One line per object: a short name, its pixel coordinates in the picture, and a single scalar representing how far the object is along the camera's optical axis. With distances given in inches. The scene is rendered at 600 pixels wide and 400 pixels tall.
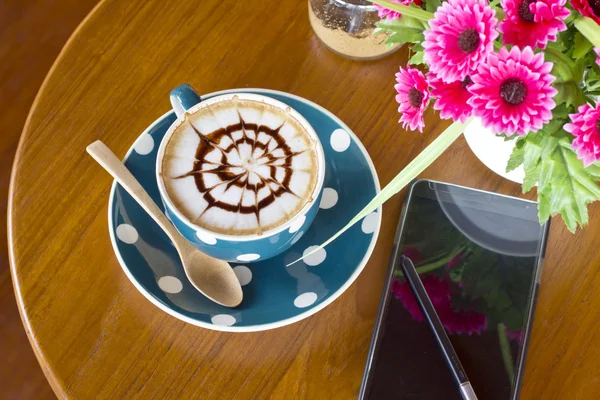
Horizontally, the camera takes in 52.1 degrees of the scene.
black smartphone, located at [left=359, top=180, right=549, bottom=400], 23.9
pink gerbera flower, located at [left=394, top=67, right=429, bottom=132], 19.7
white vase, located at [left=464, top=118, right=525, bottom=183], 25.0
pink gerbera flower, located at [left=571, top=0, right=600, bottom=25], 17.1
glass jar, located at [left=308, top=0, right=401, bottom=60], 27.5
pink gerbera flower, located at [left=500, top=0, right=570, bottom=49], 16.9
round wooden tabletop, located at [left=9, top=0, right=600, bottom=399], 24.0
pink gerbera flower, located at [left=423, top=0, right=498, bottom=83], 17.1
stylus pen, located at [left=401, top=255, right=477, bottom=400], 23.5
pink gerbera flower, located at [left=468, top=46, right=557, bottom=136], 16.8
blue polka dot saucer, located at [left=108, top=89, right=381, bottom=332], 23.4
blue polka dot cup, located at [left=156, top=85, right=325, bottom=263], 22.3
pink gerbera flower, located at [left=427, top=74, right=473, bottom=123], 18.0
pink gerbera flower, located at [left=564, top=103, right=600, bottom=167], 17.1
